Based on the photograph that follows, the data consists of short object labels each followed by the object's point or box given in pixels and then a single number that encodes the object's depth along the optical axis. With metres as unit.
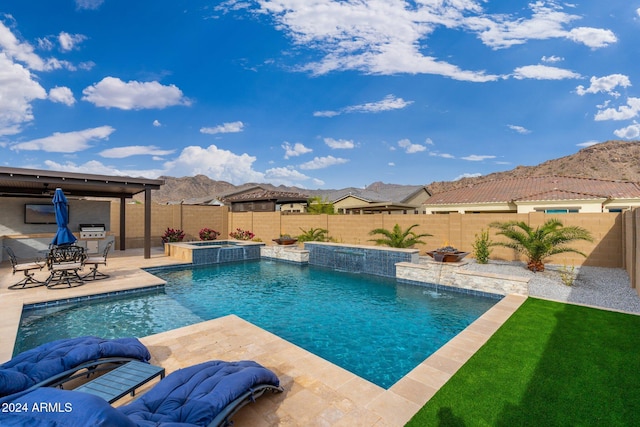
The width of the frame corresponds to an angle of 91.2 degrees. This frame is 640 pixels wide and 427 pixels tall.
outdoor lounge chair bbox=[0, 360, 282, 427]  1.48
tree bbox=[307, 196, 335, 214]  26.75
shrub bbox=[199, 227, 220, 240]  19.42
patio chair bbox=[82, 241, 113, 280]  9.67
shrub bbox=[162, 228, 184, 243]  18.07
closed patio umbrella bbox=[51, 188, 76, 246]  9.20
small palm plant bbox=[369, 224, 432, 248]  14.39
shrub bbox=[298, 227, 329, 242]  17.97
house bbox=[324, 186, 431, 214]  37.34
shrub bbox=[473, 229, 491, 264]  12.42
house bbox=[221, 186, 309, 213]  23.12
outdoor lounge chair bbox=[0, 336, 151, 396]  2.98
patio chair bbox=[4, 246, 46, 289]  8.58
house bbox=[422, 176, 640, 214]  19.41
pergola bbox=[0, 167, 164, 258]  11.16
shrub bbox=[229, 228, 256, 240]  20.13
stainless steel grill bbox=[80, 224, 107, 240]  15.16
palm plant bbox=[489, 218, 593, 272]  10.58
